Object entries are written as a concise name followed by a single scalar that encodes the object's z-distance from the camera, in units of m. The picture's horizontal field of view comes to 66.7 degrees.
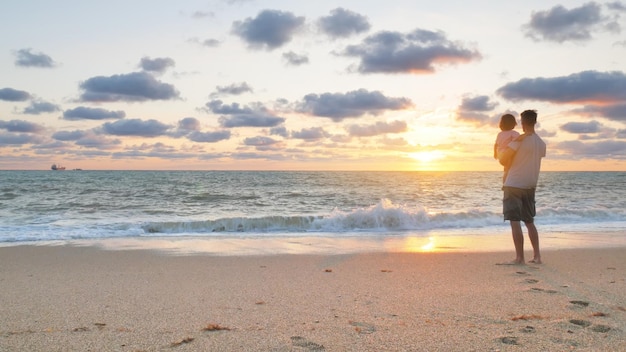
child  6.50
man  6.44
